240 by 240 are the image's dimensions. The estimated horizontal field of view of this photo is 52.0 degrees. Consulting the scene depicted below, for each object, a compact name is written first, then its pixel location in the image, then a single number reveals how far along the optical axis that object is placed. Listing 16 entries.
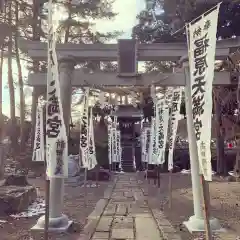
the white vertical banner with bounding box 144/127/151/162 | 14.25
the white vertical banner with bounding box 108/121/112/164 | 14.78
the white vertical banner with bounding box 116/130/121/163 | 15.66
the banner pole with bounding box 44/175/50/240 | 3.84
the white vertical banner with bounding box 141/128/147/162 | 14.93
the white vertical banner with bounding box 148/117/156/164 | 9.43
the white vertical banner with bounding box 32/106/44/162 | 9.14
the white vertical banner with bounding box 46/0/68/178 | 4.10
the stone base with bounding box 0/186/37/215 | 6.20
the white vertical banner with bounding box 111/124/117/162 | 14.99
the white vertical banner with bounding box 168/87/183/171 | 6.28
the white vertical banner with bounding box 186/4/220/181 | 3.36
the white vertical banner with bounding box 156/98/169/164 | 7.89
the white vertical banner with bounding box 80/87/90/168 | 6.88
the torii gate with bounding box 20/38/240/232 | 5.18
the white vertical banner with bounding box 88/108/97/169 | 7.54
